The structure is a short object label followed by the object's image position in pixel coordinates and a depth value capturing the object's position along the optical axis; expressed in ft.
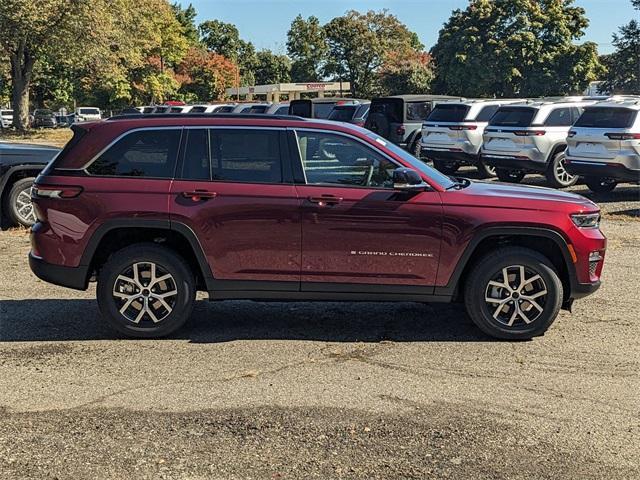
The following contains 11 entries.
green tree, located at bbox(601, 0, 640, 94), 173.68
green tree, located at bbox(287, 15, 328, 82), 262.47
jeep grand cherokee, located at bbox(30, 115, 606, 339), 18.20
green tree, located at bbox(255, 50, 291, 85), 326.03
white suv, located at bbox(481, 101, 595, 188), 48.73
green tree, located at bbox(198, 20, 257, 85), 325.01
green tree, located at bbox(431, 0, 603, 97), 164.45
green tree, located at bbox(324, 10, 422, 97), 242.58
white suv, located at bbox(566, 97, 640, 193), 42.01
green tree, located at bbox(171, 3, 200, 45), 265.28
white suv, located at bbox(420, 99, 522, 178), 55.42
